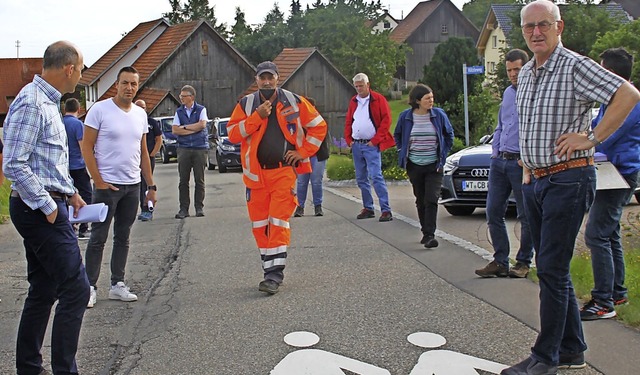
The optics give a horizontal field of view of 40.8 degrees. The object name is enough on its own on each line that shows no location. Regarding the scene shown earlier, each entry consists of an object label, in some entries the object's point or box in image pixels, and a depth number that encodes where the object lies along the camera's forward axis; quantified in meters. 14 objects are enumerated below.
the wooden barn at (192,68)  55.28
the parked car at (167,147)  36.41
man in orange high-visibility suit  7.55
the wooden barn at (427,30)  89.94
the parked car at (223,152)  26.45
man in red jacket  12.11
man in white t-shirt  7.20
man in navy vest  13.83
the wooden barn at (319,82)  53.66
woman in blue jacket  9.69
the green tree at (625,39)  30.00
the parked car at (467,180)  12.19
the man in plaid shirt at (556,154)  4.77
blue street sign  19.41
